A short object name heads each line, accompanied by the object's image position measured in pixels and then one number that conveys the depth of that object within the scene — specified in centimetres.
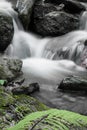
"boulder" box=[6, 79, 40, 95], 860
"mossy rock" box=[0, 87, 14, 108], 344
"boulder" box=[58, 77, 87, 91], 971
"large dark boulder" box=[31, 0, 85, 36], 1617
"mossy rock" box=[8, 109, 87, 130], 192
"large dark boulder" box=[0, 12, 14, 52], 1386
